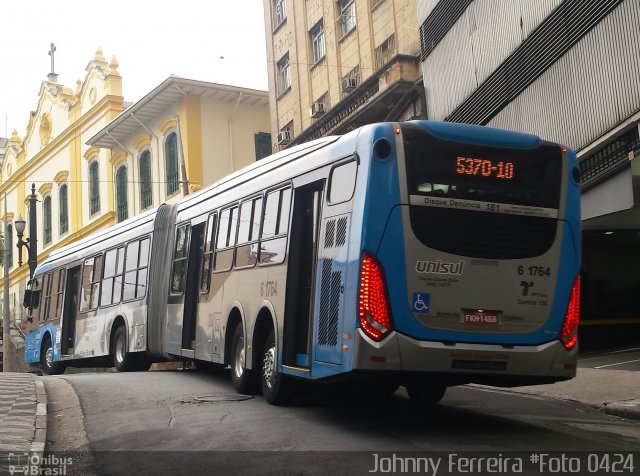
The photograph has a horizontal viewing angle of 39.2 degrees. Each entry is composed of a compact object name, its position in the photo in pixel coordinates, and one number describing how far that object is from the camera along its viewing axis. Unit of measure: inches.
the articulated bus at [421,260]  346.0
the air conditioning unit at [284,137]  1238.9
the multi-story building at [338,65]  921.5
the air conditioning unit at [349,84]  1029.2
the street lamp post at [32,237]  1293.1
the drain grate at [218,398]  460.4
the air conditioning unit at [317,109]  1128.8
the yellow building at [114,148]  1392.7
